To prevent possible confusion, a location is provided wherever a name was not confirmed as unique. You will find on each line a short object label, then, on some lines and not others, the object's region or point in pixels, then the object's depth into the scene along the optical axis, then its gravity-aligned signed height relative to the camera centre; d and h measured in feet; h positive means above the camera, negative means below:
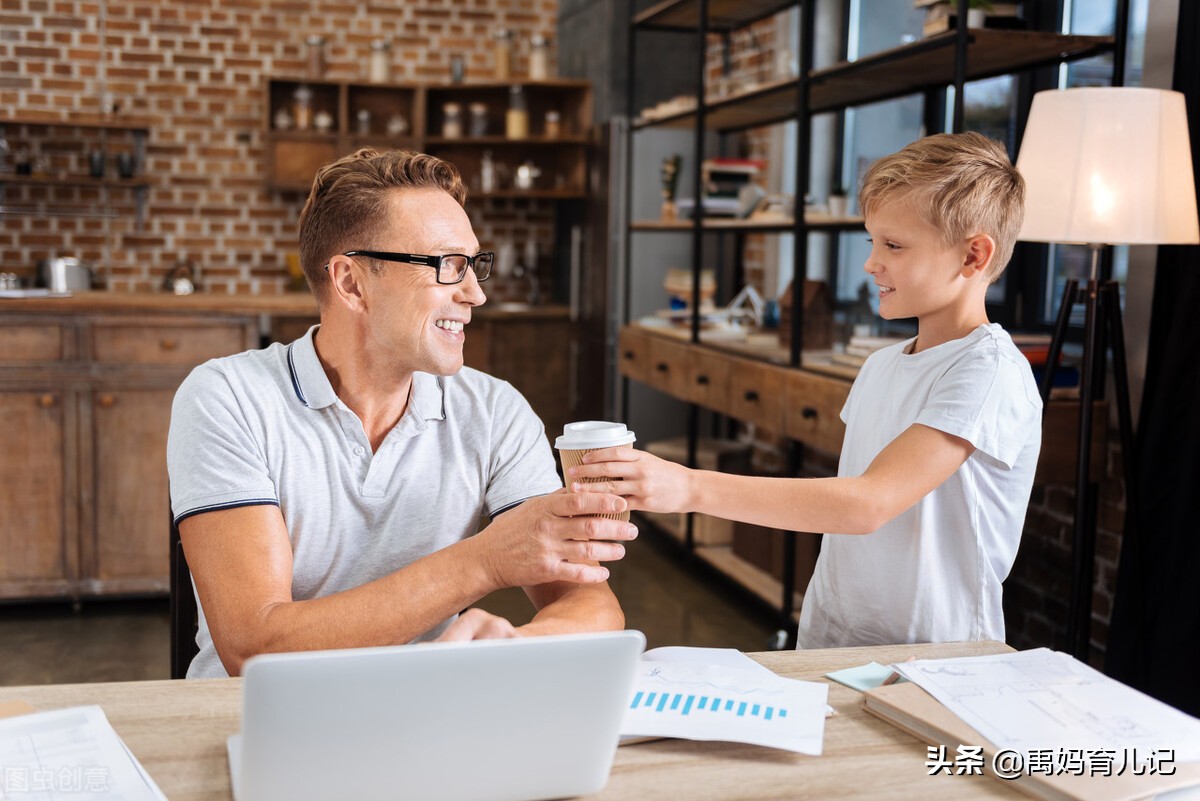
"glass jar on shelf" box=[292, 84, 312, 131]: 19.83 +2.48
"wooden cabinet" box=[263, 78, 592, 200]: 19.81 +2.22
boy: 5.10 -0.81
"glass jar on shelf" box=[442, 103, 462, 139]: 20.29 +2.36
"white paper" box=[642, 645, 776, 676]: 4.48 -1.57
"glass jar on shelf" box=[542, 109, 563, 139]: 20.49 +2.40
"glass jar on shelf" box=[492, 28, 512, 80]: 21.02 +3.76
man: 4.71 -0.99
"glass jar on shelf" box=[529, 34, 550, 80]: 20.66 +3.62
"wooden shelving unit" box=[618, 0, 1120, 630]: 9.71 +0.49
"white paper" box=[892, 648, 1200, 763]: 3.68 -1.51
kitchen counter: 12.32 -0.62
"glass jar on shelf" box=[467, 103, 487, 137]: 20.49 +2.43
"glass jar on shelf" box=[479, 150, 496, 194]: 20.43 +1.45
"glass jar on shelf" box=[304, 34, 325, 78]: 20.17 +3.48
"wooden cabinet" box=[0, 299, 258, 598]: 12.40 -2.14
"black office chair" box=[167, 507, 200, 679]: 5.32 -1.73
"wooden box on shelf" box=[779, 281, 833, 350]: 12.01 -0.54
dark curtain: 8.48 -1.76
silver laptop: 2.91 -1.24
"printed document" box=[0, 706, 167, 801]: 3.32 -1.58
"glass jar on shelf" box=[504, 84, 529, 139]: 20.24 +2.48
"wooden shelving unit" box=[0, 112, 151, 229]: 19.07 +1.25
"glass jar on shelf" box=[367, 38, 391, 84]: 20.29 +3.39
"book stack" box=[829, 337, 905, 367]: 10.90 -0.81
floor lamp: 7.54 +0.68
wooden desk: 3.48 -1.61
